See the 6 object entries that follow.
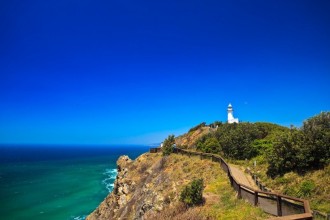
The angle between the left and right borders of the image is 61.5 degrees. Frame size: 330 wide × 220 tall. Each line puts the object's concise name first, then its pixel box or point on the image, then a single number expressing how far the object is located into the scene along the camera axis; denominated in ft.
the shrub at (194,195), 60.39
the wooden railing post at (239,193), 56.03
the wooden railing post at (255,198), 47.50
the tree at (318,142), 68.74
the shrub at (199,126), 219.47
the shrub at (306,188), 56.34
